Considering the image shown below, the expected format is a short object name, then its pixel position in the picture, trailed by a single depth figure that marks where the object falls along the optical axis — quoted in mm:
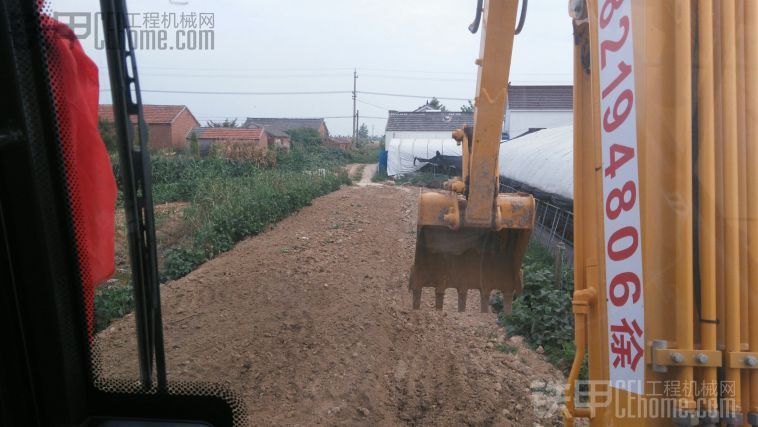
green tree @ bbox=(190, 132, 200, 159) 20409
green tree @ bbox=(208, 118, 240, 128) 26167
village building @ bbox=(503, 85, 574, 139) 29438
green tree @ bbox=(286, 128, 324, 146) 40906
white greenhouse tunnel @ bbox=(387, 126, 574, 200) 9513
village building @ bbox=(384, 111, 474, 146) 34281
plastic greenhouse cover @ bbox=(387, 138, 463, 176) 28500
